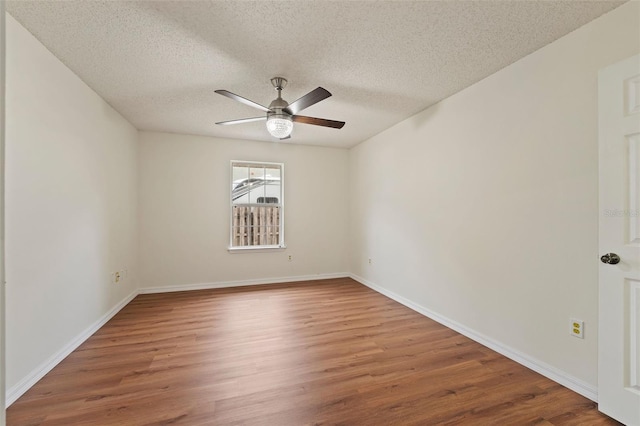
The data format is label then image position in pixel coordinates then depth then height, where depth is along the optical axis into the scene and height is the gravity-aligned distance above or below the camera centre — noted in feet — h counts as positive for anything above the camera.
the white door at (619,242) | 5.14 -0.54
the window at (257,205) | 15.53 +0.50
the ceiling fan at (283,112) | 7.52 +3.15
